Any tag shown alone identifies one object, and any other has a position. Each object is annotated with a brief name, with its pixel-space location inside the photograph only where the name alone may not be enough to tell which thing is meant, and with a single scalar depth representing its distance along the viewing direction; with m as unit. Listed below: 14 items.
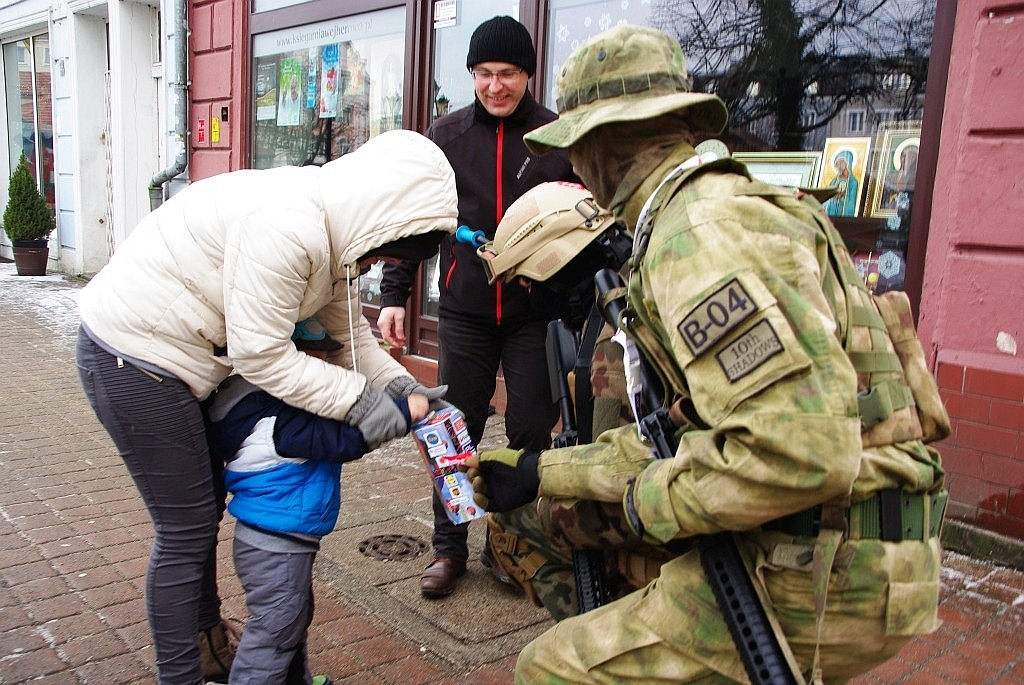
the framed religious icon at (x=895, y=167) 4.21
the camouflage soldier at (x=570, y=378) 1.96
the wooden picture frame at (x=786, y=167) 4.64
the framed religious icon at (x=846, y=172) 4.43
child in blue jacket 2.27
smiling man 3.41
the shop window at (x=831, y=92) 4.25
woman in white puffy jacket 2.10
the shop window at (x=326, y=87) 7.23
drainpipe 9.38
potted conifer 12.80
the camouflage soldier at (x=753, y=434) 1.36
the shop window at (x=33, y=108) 14.12
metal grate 3.80
